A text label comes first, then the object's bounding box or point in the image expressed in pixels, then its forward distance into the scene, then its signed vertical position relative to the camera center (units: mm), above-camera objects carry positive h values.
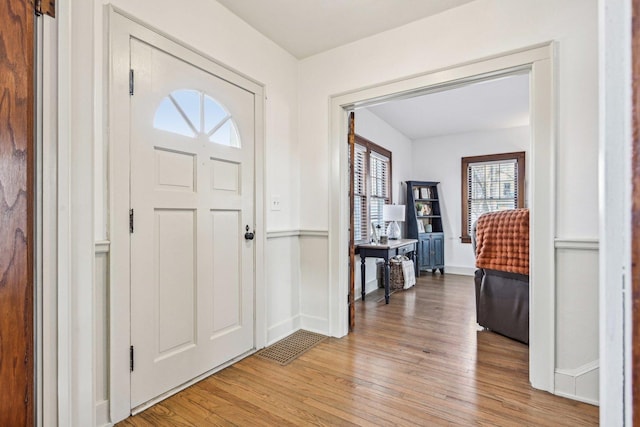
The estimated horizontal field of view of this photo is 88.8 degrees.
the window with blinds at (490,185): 5547 +491
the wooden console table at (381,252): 3848 -484
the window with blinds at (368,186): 4383 +380
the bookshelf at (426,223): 5641 -186
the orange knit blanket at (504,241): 2535 -237
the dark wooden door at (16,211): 865 +5
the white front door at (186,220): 1792 -49
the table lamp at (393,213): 4824 -8
